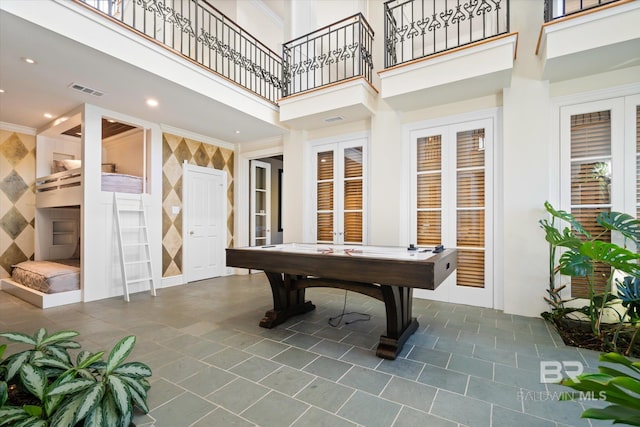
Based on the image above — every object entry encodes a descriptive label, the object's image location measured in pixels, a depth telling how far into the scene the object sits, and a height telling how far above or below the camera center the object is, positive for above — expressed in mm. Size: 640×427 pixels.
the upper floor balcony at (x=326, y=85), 4277 +1912
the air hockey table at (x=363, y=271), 2178 -489
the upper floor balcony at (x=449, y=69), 3307 +1742
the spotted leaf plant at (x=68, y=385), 1445 -952
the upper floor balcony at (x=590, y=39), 2662 +1661
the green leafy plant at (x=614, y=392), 768 -504
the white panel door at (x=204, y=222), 5582 -187
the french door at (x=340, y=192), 4938 +366
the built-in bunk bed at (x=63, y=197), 4141 +257
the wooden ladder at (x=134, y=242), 4508 -472
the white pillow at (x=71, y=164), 5195 +867
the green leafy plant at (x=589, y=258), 2410 -416
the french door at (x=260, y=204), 6520 +205
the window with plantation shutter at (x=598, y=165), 3141 +535
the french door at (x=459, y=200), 3945 +178
